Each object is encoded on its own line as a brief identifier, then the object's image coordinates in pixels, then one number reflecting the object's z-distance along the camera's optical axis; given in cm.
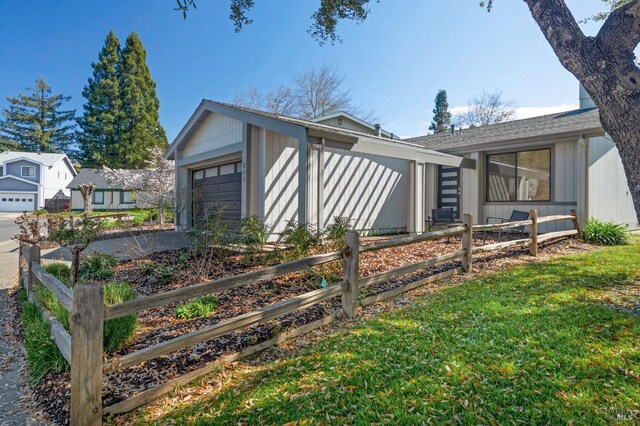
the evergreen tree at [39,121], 4259
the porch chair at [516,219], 970
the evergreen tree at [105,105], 3281
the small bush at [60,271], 594
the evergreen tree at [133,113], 3331
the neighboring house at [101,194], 3350
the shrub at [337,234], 589
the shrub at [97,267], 620
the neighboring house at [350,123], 1293
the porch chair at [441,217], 1099
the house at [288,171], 770
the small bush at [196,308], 437
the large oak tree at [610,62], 329
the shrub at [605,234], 862
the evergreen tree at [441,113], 4241
